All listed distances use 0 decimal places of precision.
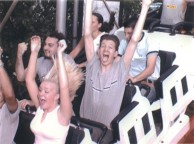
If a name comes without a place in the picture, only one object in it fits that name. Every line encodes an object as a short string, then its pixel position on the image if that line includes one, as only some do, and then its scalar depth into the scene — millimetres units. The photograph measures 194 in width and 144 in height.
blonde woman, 2545
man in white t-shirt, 3446
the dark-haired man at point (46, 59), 3354
